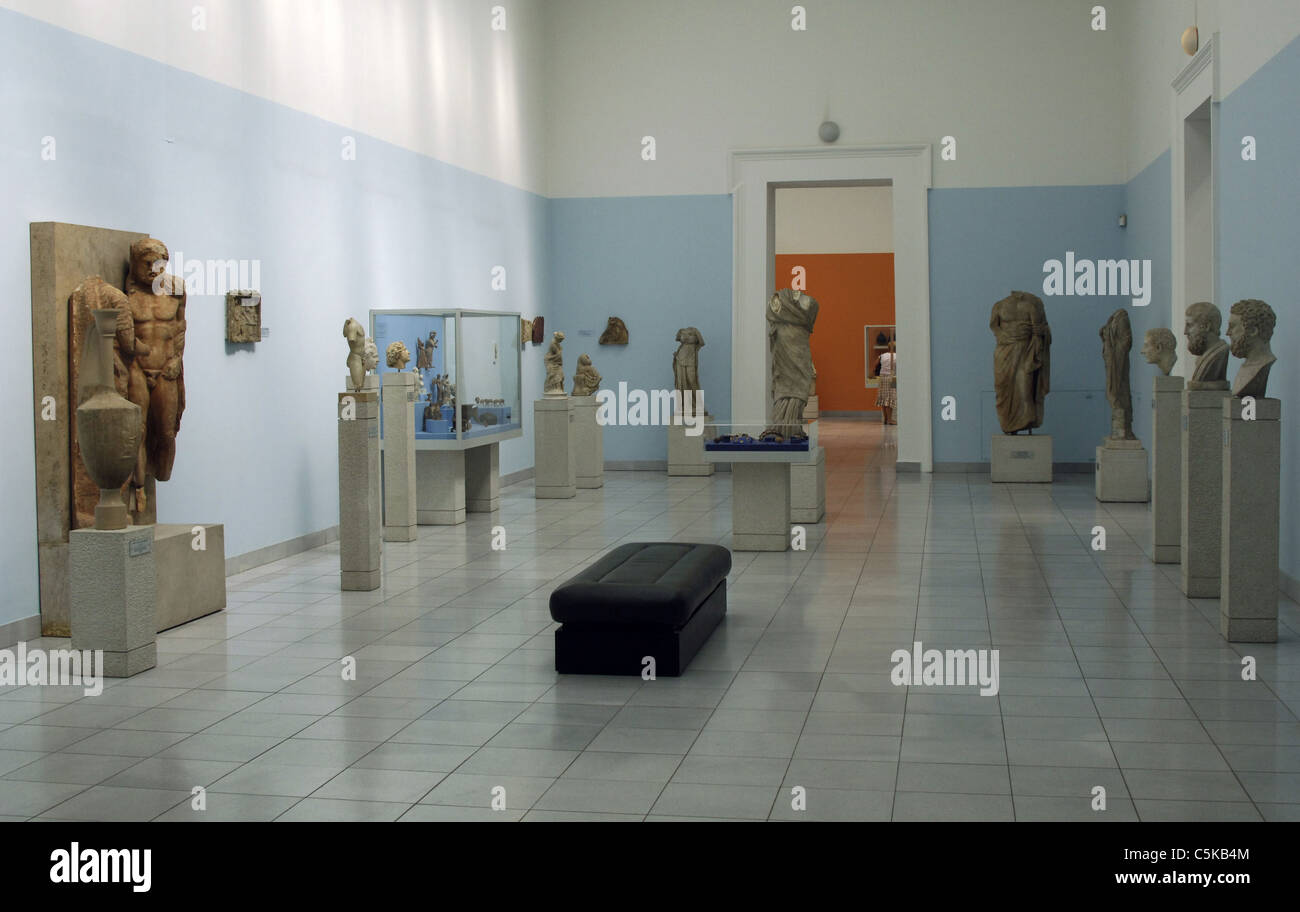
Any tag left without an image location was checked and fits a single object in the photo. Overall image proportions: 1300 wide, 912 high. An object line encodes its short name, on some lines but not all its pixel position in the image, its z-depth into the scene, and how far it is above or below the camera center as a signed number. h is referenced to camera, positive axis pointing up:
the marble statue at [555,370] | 16.19 +0.27
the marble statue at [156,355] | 8.62 +0.28
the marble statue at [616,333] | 19.47 +0.88
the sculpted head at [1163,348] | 11.66 +0.33
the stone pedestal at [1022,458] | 16.64 -0.93
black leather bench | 6.89 -1.25
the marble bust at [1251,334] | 7.90 +0.32
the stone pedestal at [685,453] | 18.12 -0.89
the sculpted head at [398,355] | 12.48 +0.37
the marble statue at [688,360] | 18.47 +0.44
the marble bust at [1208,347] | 8.92 +0.25
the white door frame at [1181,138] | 11.34 +2.50
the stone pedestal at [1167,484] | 10.30 -0.80
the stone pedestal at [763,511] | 11.36 -1.07
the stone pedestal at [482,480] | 14.16 -0.96
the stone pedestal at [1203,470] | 8.65 -0.58
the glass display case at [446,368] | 12.85 +0.25
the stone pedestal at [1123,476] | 14.55 -1.03
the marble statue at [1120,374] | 15.01 +0.13
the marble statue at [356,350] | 10.54 +0.36
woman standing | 26.66 -0.02
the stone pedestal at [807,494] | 13.14 -1.07
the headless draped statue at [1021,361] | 16.64 +0.33
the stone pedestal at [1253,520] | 7.53 -0.80
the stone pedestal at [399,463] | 12.12 -0.65
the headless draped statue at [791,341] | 14.07 +0.53
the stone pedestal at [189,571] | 8.29 -1.17
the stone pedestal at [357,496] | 9.59 -0.76
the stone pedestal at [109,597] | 7.08 -1.10
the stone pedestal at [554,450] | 15.63 -0.71
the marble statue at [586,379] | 17.34 +0.17
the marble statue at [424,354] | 12.86 +0.39
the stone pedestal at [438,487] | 13.33 -0.98
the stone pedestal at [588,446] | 16.95 -0.72
